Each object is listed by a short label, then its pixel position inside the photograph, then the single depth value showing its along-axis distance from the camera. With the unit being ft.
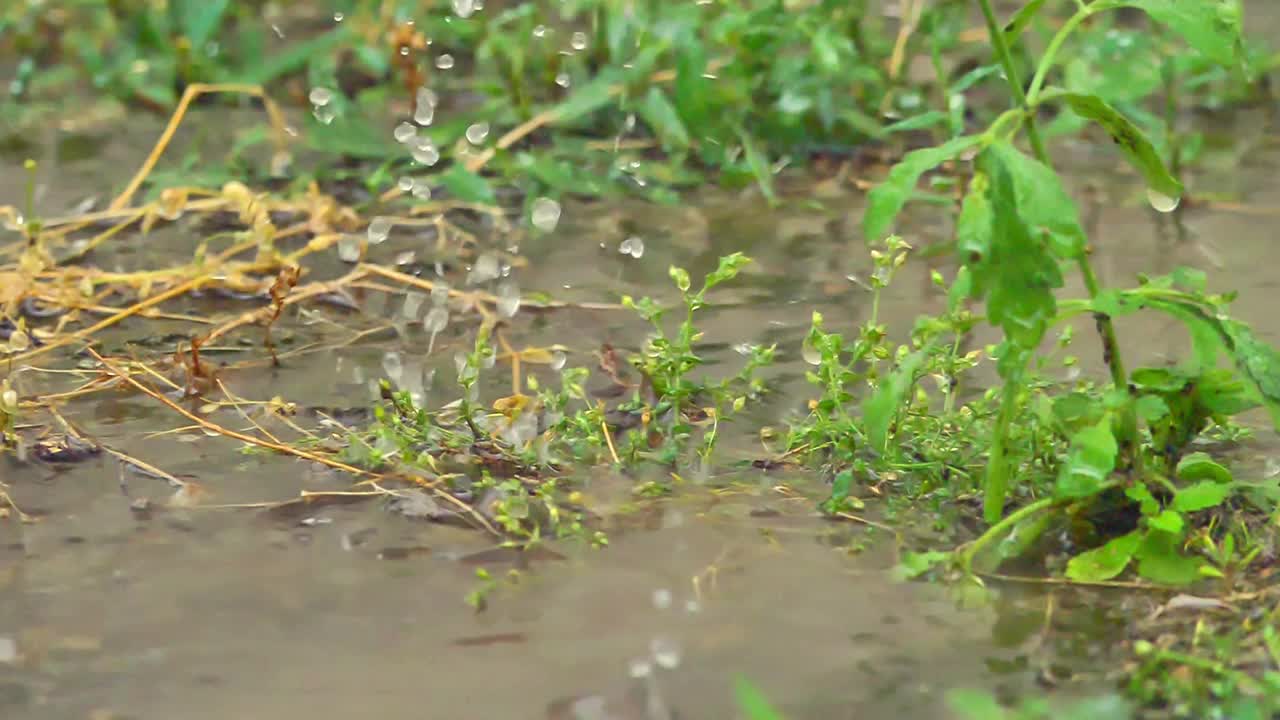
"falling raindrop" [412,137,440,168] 24.89
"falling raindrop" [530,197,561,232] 23.90
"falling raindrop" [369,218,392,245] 23.06
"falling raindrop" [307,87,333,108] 27.02
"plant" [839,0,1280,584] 12.85
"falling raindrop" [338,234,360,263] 22.22
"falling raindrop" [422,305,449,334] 20.02
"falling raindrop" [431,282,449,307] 20.83
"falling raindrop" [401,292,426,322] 20.94
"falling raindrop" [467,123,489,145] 25.61
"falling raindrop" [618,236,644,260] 22.90
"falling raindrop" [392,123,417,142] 25.66
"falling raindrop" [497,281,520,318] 20.59
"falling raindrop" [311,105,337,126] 27.55
